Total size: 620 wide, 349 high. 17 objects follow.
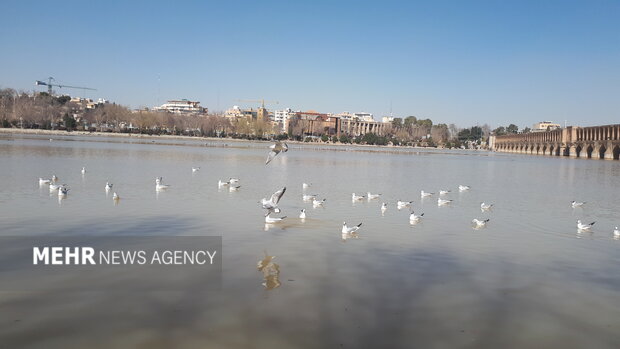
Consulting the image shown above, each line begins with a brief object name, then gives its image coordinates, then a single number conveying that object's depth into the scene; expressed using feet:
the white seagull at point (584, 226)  45.91
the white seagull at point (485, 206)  58.29
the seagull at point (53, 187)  55.85
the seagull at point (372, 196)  61.56
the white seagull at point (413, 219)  46.26
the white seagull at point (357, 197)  60.85
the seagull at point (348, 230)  39.32
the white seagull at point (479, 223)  46.44
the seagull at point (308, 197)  57.21
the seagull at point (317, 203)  53.98
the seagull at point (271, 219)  42.06
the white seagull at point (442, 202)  61.44
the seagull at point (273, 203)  33.74
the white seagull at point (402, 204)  55.57
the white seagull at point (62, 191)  52.16
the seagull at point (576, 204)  63.26
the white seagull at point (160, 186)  63.13
